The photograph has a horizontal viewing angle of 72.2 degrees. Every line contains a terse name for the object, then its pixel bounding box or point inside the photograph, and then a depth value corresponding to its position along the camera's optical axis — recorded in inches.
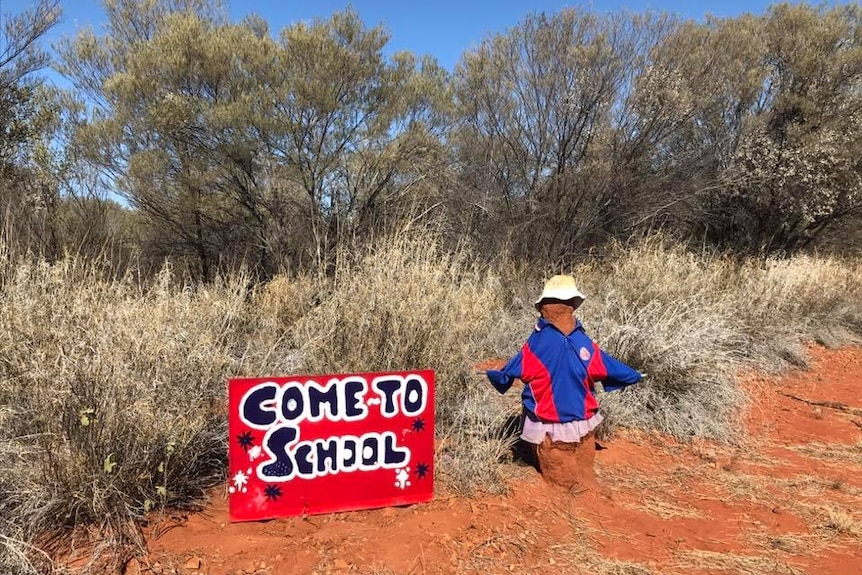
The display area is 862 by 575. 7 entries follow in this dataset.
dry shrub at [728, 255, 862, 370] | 307.1
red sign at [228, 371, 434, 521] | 118.2
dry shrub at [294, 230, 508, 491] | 165.5
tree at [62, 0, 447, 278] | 358.0
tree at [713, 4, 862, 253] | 595.8
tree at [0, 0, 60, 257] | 328.2
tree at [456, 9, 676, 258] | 408.8
